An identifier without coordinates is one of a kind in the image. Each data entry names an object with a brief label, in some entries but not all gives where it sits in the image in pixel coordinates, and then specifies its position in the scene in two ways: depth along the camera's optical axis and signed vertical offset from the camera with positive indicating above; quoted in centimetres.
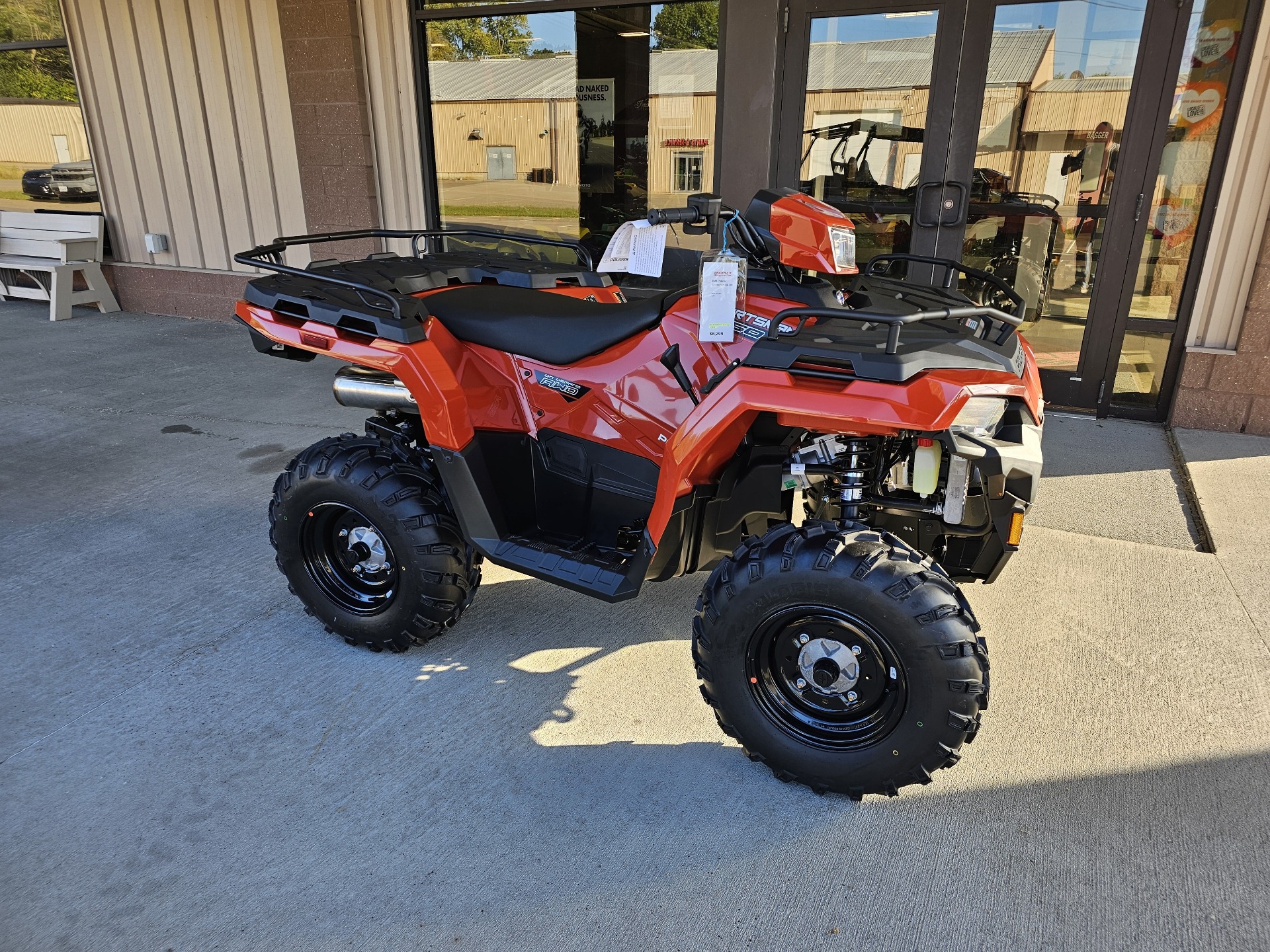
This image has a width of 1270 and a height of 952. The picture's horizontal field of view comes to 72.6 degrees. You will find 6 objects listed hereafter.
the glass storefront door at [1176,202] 462 -21
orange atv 201 -84
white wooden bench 823 -87
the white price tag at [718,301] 220 -34
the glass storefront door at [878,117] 512 +26
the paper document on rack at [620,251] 233 -23
